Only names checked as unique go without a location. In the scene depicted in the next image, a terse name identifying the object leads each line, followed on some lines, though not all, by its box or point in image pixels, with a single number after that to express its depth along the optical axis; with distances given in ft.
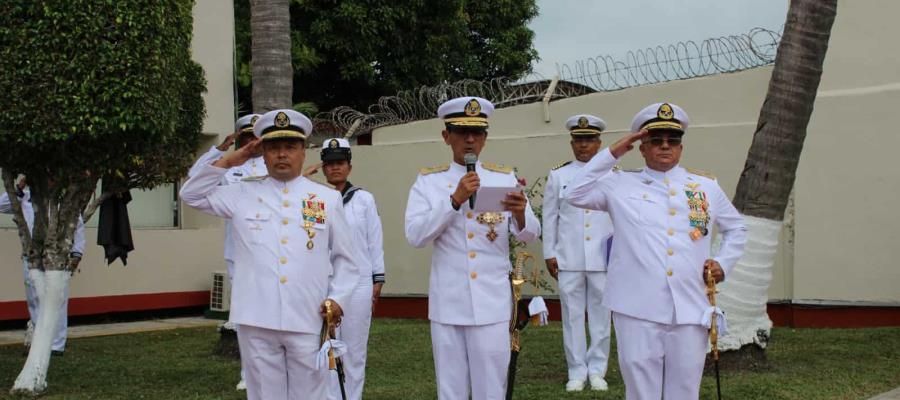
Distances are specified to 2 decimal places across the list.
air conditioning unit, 46.37
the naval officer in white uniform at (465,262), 16.90
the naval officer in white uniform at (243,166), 23.57
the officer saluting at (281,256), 15.97
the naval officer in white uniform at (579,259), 25.88
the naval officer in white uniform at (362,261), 22.34
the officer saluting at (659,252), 16.81
